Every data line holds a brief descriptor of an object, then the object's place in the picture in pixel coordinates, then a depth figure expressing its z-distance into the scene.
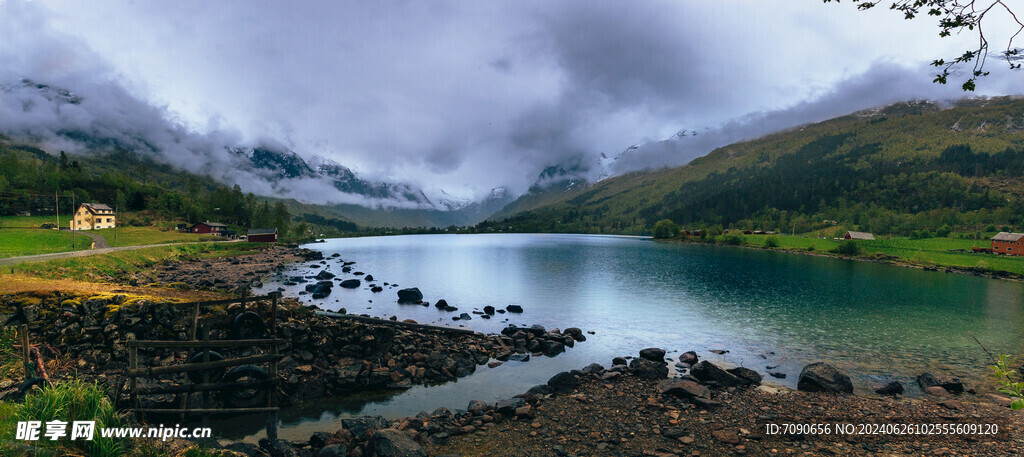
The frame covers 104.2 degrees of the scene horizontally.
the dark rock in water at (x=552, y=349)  29.05
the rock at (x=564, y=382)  20.94
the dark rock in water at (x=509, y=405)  17.55
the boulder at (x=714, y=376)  21.64
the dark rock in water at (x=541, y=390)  20.23
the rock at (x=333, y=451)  13.69
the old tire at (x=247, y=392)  16.84
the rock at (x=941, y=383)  21.62
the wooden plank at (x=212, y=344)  13.95
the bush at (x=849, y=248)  121.19
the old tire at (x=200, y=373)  16.58
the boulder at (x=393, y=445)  13.59
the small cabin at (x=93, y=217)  112.38
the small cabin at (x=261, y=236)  138.88
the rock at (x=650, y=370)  22.80
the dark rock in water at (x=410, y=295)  48.78
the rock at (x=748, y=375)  22.28
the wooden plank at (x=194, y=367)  13.88
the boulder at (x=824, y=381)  21.19
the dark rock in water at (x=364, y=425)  15.64
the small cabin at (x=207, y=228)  137.88
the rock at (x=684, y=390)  19.03
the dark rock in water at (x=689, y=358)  26.58
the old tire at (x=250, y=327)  20.89
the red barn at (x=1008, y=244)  100.75
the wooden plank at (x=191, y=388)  15.11
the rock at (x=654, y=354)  26.69
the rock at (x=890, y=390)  21.52
